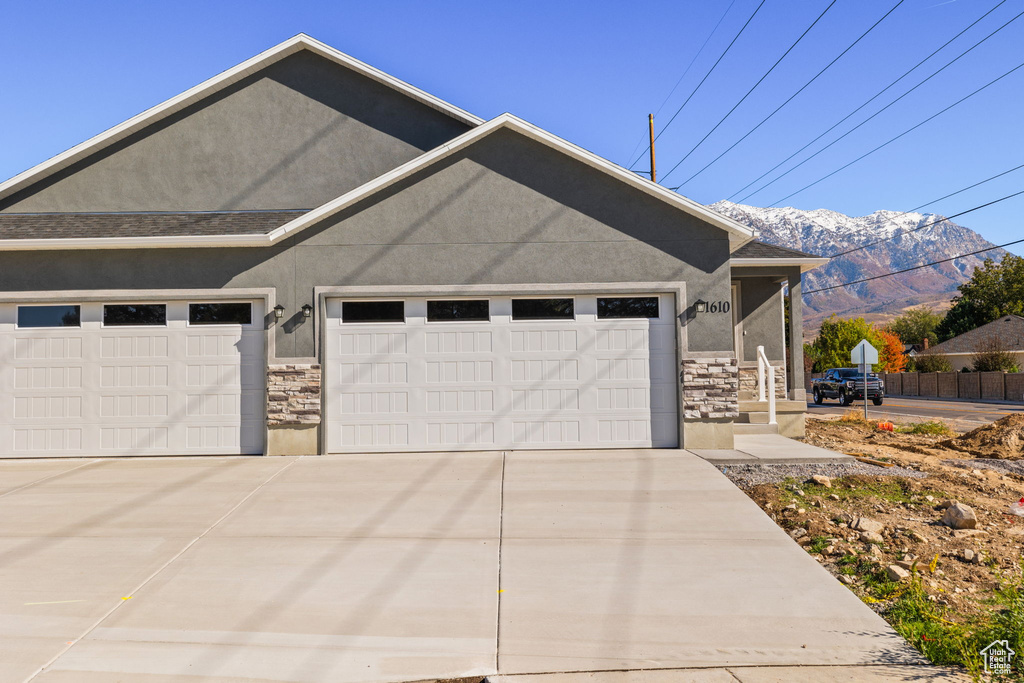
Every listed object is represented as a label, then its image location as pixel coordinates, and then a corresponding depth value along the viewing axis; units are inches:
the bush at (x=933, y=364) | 1875.0
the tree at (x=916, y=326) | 3275.1
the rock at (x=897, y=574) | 229.6
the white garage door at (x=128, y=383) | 442.0
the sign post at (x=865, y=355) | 924.0
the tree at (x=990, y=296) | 2233.0
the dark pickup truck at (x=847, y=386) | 1379.9
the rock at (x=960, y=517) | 280.2
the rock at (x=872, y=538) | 265.2
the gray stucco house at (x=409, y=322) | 442.0
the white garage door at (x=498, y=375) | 445.4
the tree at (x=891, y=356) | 2726.4
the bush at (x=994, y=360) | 1597.9
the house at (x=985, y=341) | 1875.9
